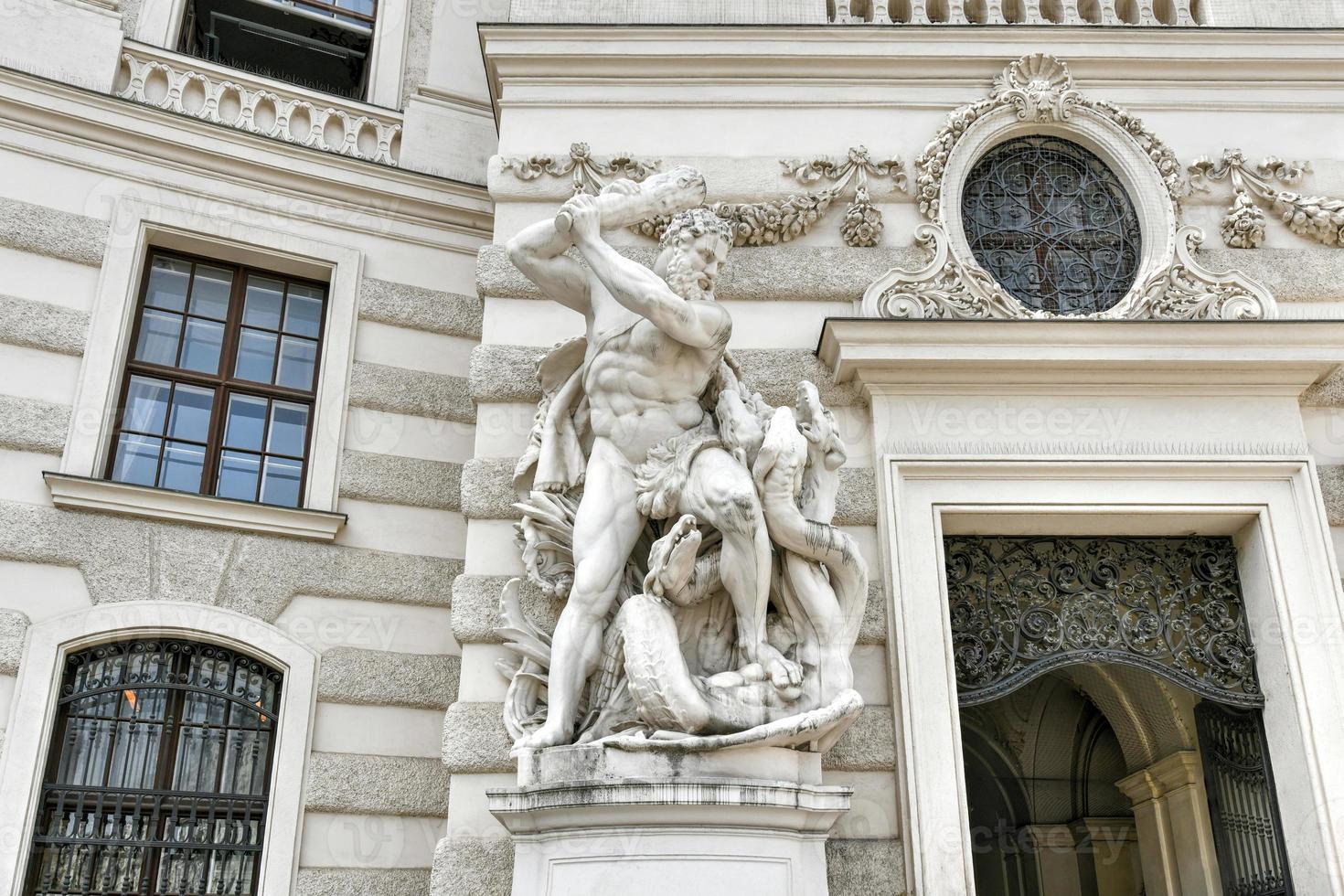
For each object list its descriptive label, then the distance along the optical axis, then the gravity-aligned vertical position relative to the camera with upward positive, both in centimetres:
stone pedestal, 545 +81
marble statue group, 592 +232
